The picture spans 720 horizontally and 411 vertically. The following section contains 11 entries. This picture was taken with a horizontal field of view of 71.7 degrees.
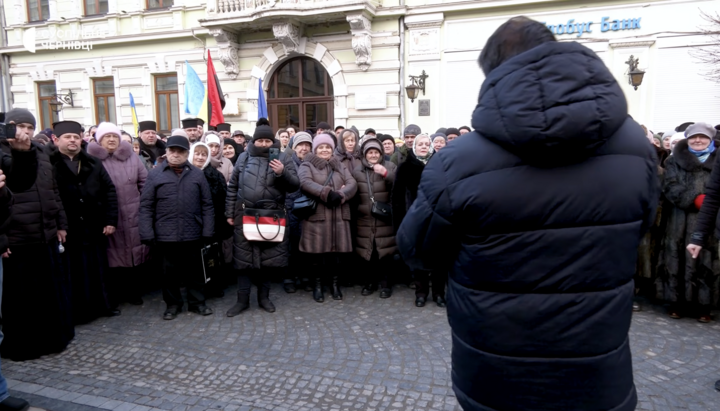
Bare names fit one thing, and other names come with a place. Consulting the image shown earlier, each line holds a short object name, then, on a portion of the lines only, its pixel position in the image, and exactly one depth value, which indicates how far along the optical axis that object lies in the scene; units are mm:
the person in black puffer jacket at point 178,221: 5258
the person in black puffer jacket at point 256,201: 5488
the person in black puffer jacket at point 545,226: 1531
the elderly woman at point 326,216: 5906
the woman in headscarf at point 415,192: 5621
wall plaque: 14195
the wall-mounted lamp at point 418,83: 13742
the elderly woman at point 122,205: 5664
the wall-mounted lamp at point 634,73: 12039
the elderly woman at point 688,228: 4891
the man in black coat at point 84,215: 5043
